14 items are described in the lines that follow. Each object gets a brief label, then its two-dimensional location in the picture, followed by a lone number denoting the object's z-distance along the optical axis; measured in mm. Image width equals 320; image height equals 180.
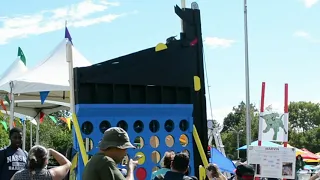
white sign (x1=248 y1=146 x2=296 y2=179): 8055
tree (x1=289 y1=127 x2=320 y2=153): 76500
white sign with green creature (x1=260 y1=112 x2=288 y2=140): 8195
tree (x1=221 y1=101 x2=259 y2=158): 76312
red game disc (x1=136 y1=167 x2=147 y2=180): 6793
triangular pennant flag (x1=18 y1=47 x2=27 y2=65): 14045
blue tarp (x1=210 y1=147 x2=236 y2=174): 10531
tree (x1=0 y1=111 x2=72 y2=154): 48375
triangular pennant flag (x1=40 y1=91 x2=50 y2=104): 11856
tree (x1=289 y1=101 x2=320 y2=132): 98062
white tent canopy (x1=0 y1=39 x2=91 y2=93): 10906
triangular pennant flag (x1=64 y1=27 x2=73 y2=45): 9063
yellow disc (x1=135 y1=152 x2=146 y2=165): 6719
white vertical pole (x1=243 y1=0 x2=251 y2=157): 12341
